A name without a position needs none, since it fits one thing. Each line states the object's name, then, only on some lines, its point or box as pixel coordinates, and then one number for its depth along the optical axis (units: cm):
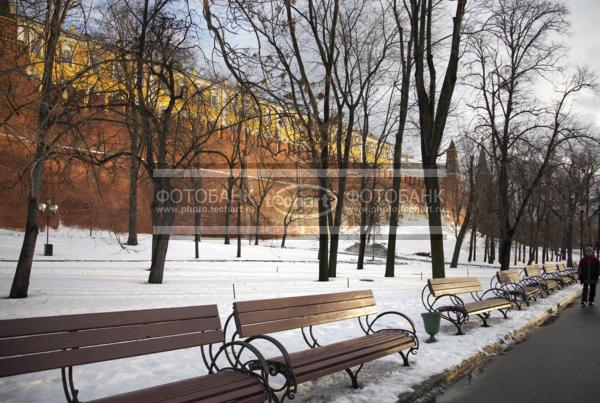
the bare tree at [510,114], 1685
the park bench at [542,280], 1337
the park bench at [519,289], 1007
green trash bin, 637
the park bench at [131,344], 277
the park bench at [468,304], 712
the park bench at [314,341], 386
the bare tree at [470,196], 2925
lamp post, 2011
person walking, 1202
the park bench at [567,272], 1944
